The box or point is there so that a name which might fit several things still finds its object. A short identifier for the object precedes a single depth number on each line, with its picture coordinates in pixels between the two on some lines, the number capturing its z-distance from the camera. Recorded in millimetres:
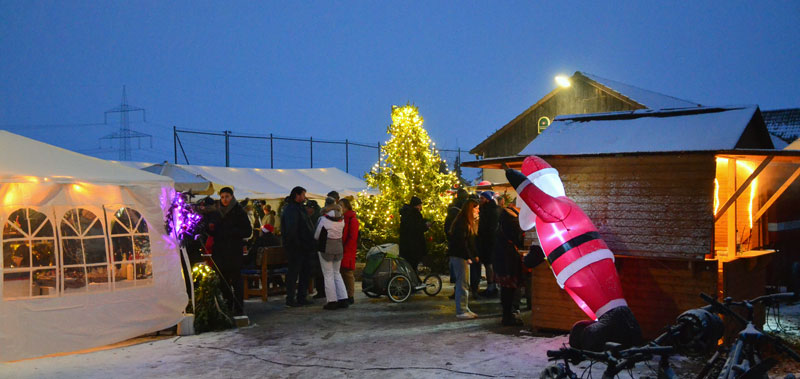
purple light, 8961
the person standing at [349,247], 11633
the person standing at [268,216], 18422
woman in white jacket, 10977
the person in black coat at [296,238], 11414
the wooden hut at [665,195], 7418
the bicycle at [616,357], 3303
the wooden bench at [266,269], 12023
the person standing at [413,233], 13070
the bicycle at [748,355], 3623
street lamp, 17194
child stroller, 11742
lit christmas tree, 16203
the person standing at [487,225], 11695
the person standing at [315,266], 12094
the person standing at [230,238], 9977
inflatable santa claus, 5623
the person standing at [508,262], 9320
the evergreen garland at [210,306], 9164
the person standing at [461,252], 10062
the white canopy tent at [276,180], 21656
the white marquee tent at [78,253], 7648
